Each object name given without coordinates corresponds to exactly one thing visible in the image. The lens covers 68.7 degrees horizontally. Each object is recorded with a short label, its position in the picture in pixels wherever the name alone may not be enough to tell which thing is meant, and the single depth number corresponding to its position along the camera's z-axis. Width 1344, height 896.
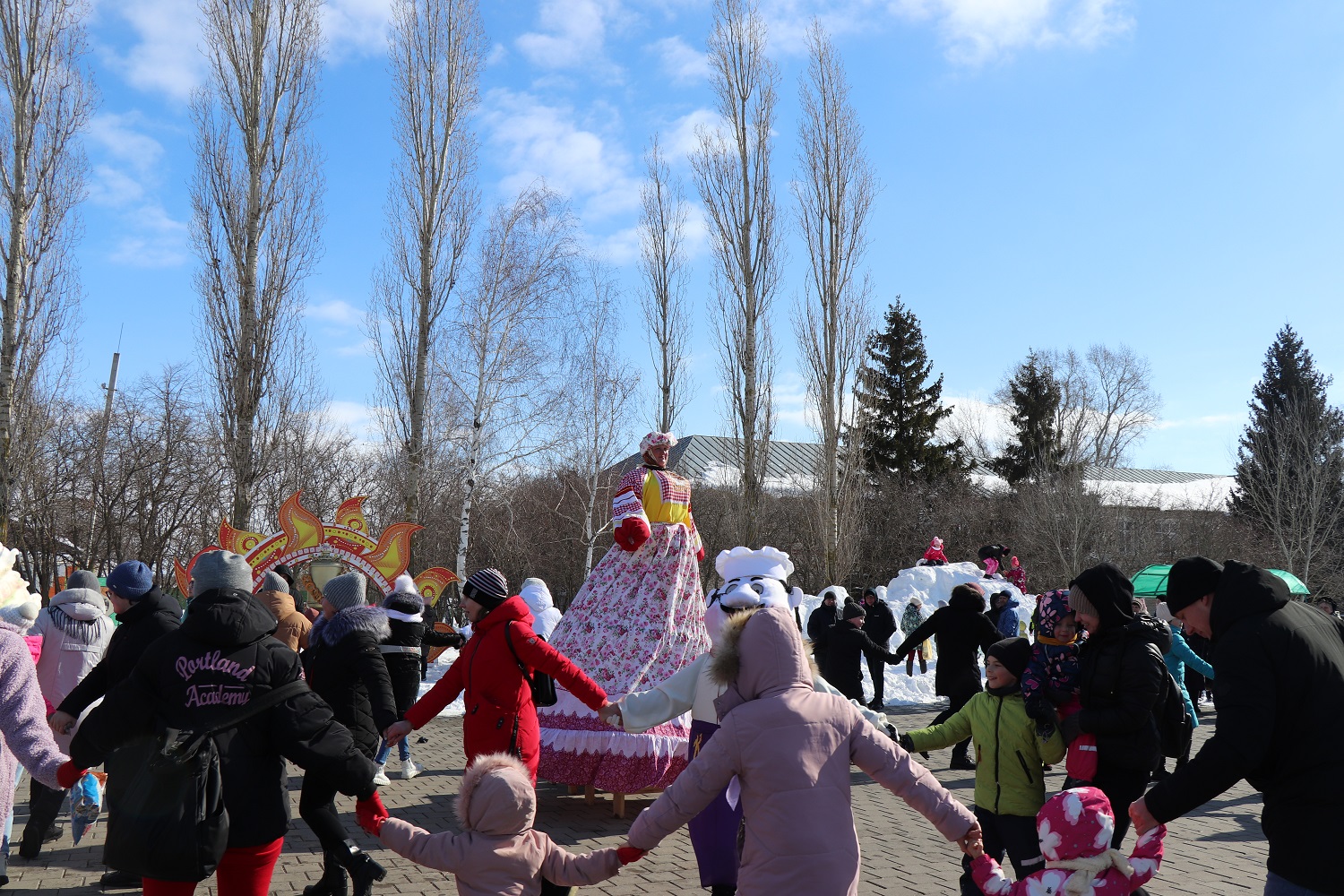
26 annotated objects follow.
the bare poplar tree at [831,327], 25.45
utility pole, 18.67
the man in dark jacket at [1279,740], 2.90
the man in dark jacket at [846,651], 10.86
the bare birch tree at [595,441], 27.78
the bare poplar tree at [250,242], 19.05
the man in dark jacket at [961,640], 9.07
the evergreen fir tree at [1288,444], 30.20
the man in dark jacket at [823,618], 13.29
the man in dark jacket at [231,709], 3.30
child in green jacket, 4.53
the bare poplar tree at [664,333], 28.03
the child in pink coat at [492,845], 3.17
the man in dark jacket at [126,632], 4.43
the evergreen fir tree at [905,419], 38.53
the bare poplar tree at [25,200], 17.61
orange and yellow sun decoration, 14.06
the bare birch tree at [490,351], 21.16
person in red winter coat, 4.91
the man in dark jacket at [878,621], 14.95
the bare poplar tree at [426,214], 21.47
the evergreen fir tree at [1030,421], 43.25
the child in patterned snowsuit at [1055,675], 4.52
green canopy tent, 21.95
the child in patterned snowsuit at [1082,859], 3.09
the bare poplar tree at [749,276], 25.28
